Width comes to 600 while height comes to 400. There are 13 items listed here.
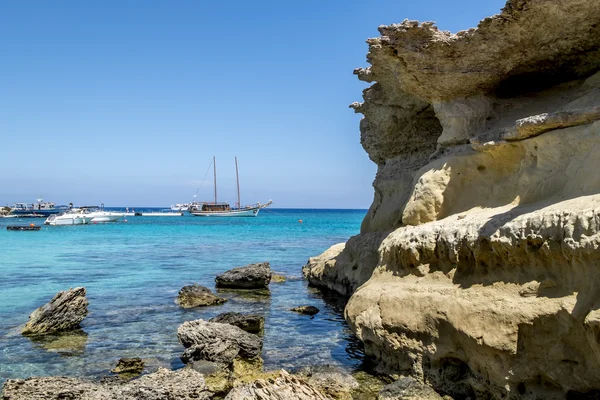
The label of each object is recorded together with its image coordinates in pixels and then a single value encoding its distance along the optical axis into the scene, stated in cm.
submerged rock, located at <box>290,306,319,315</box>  1608
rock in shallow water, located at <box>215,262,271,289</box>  2128
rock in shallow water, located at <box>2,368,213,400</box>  819
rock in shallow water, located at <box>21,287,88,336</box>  1366
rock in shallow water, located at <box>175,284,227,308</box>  1741
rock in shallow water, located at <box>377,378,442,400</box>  814
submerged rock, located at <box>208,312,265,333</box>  1364
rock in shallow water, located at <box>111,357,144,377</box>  1048
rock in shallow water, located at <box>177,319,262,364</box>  1080
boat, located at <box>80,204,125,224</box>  8231
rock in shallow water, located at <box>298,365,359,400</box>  882
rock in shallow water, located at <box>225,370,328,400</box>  693
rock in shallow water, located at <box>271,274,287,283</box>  2329
